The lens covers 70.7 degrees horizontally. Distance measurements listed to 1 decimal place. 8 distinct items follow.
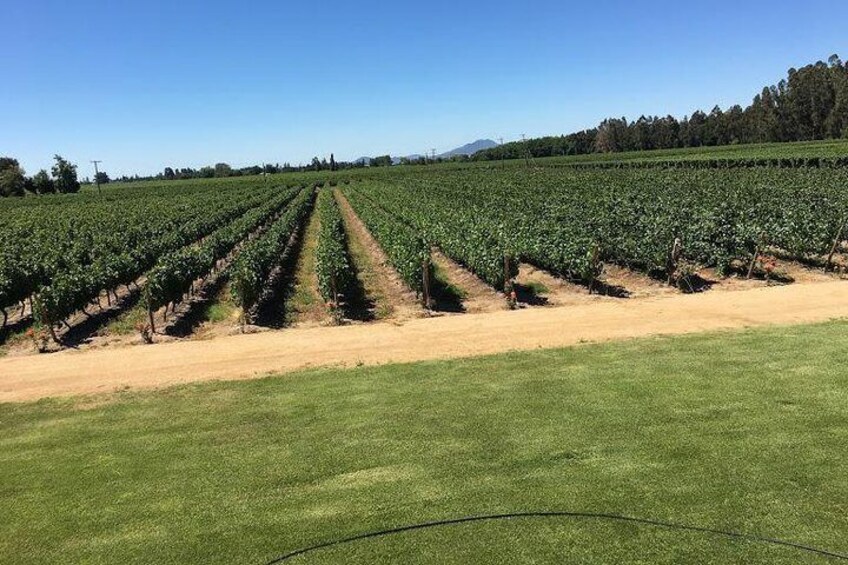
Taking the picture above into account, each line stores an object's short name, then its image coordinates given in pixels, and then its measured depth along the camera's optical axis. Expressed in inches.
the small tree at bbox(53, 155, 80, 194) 5000.0
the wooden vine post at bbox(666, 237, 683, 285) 805.9
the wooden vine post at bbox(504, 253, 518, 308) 749.9
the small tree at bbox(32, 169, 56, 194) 4849.9
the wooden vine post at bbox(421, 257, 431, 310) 748.6
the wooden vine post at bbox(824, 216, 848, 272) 830.8
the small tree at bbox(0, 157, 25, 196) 4566.9
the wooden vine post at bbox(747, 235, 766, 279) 829.8
